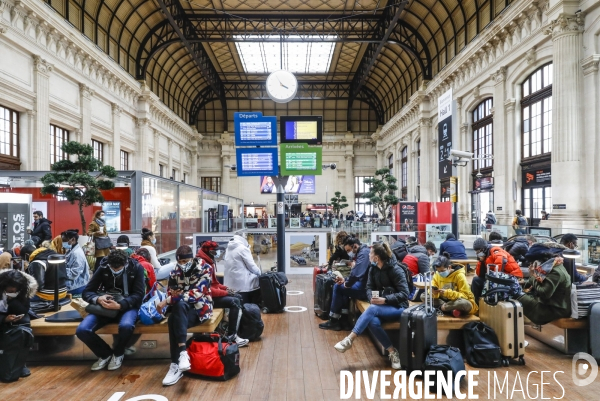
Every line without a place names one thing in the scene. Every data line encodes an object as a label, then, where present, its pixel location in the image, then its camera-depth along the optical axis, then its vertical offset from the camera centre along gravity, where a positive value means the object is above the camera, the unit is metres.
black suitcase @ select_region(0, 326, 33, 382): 4.21 -1.45
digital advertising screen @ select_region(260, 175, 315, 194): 36.47 +1.98
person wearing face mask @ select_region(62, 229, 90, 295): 5.83 -0.89
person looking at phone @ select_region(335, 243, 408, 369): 4.70 -1.07
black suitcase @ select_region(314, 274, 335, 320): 6.53 -1.41
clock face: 17.16 +5.21
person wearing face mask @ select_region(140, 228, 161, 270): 6.97 -0.61
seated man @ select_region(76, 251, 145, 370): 4.46 -1.01
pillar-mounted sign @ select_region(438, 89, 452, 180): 11.04 +1.99
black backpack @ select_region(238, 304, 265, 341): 5.50 -1.56
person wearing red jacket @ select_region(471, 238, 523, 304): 5.62 -0.78
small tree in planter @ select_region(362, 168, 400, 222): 24.07 +1.07
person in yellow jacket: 4.86 -1.02
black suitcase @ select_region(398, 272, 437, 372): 4.32 -1.37
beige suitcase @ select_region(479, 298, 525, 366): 4.52 -1.36
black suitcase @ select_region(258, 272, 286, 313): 6.88 -1.43
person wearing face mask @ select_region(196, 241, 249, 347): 5.19 -1.18
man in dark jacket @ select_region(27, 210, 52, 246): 9.83 -0.56
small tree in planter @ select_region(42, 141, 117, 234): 11.12 +0.82
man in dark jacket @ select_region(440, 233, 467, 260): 8.88 -0.93
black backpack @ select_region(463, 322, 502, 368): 4.51 -1.55
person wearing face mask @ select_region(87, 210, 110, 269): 6.74 -0.41
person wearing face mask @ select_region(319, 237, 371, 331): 5.85 -1.15
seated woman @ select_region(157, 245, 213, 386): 4.29 -1.00
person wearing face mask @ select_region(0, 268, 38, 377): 4.20 -0.92
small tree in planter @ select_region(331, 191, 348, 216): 36.15 +0.24
